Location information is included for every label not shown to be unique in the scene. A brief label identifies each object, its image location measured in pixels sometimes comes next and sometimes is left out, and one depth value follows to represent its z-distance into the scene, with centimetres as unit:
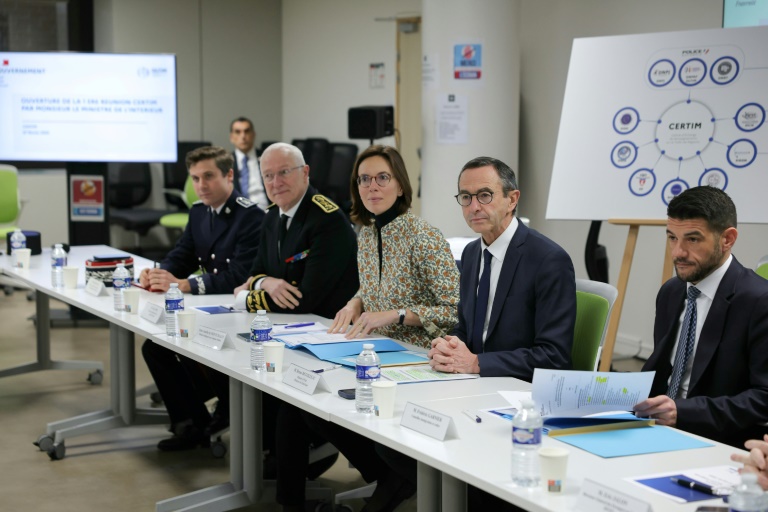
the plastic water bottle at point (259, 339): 298
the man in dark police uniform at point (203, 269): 437
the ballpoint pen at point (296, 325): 362
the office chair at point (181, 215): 907
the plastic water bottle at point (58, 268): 472
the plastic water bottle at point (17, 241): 559
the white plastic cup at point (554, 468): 187
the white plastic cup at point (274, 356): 291
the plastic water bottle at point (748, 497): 159
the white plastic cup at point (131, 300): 401
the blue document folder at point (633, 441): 215
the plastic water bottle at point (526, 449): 193
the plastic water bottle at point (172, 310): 360
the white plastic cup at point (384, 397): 241
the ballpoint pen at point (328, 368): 294
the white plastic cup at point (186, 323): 352
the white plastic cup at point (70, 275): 465
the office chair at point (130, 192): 975
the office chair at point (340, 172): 920
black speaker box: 767
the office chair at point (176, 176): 1008
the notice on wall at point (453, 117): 669
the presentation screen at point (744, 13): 481
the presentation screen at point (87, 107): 701
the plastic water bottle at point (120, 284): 409
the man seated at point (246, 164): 875
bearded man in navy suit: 243
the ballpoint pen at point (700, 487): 188
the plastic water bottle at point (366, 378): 248
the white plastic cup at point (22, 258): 529
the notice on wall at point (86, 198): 723
